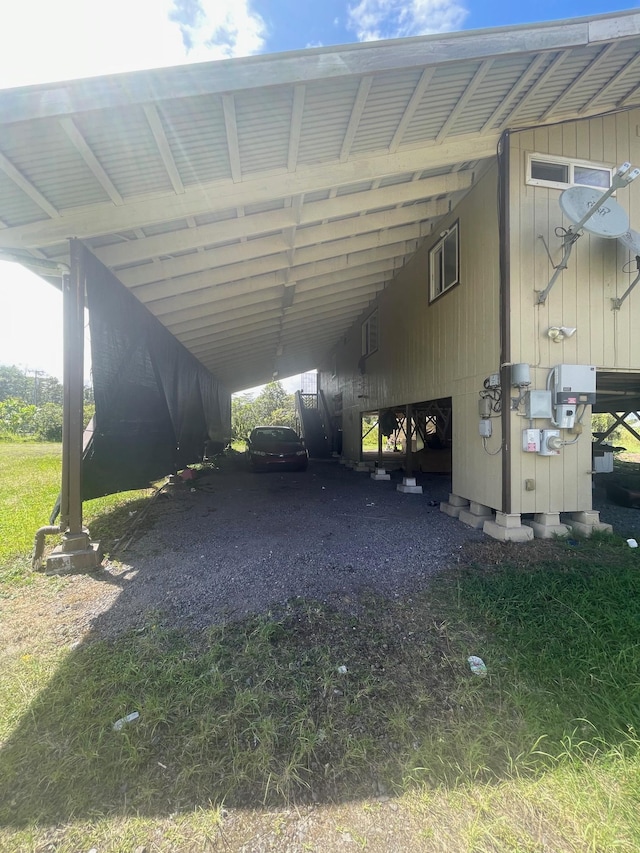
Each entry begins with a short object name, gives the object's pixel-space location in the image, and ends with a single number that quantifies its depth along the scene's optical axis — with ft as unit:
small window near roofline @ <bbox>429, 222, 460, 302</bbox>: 18.19
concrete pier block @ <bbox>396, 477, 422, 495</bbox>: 22.88
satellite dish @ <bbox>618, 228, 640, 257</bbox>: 13.75
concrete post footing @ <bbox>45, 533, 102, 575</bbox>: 11.28
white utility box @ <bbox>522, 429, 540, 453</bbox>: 13.80
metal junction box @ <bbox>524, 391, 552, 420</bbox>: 13.79
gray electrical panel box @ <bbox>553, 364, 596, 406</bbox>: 13.75
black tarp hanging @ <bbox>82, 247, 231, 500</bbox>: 13.44
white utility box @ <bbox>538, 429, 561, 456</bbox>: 13.84
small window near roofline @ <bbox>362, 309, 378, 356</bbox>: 32.81
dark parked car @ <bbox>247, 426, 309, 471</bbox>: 32.04
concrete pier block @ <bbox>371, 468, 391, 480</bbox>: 28.40
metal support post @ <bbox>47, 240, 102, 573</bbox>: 11.72
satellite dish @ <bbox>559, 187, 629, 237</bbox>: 12.58
